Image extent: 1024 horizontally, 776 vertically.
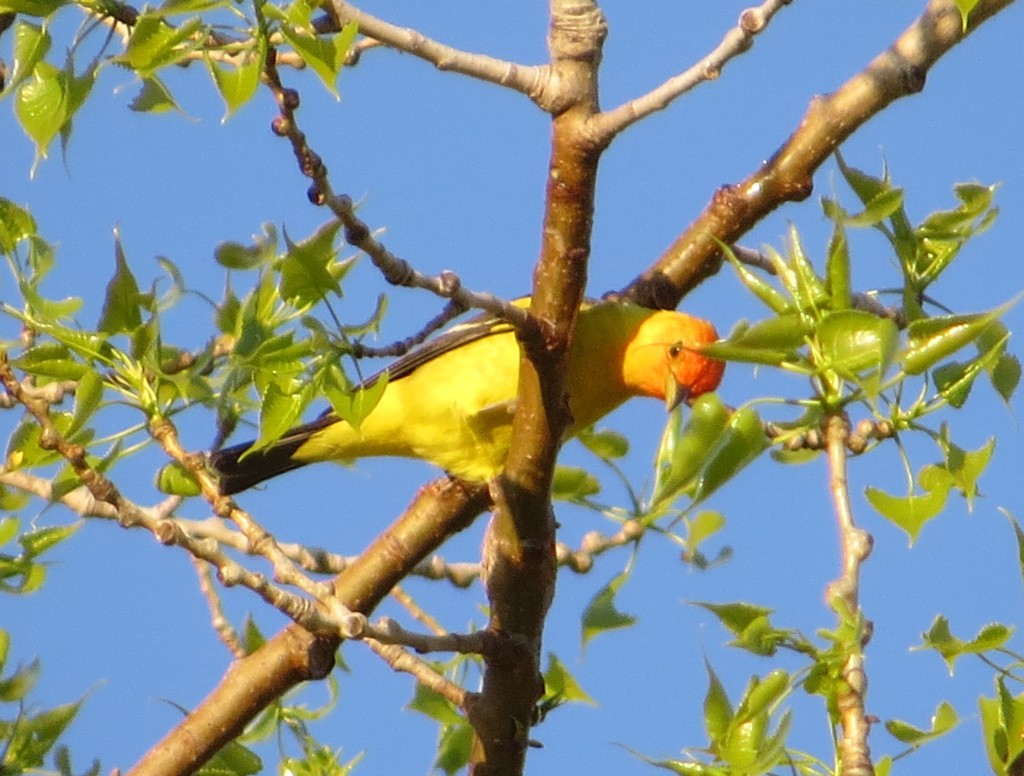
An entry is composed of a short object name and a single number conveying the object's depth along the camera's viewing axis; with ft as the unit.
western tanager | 25.41
